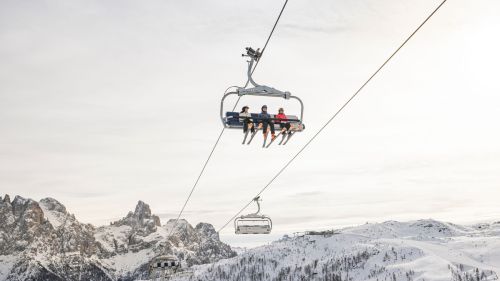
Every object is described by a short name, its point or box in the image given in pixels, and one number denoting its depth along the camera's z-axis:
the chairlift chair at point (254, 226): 30.38
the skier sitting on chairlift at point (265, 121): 22.67
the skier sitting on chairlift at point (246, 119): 22.30
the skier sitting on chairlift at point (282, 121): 22.85
